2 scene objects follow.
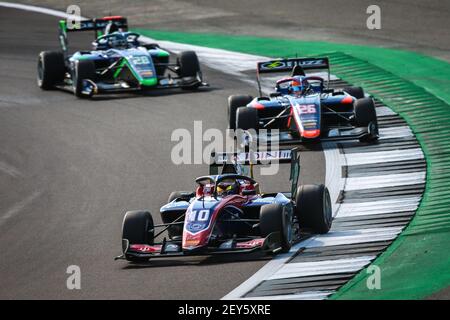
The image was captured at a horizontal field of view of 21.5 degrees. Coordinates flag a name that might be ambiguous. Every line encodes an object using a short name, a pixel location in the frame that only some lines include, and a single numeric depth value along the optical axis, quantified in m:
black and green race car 28.72
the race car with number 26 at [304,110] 23.16
